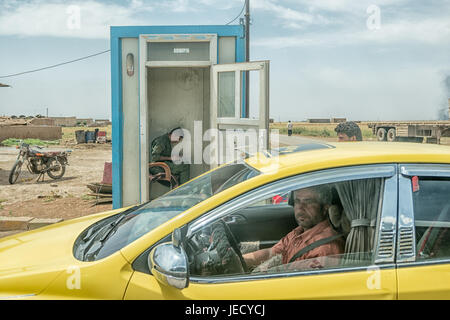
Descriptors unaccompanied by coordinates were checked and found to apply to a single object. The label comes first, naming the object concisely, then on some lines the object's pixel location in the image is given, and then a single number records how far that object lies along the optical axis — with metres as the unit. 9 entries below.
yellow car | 2.05
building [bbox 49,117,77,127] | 96.69
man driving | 2.37
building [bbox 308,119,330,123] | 116.92
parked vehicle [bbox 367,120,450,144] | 30.36
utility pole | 16.03
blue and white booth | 6.79
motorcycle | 13.16
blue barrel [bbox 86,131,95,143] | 32.83
